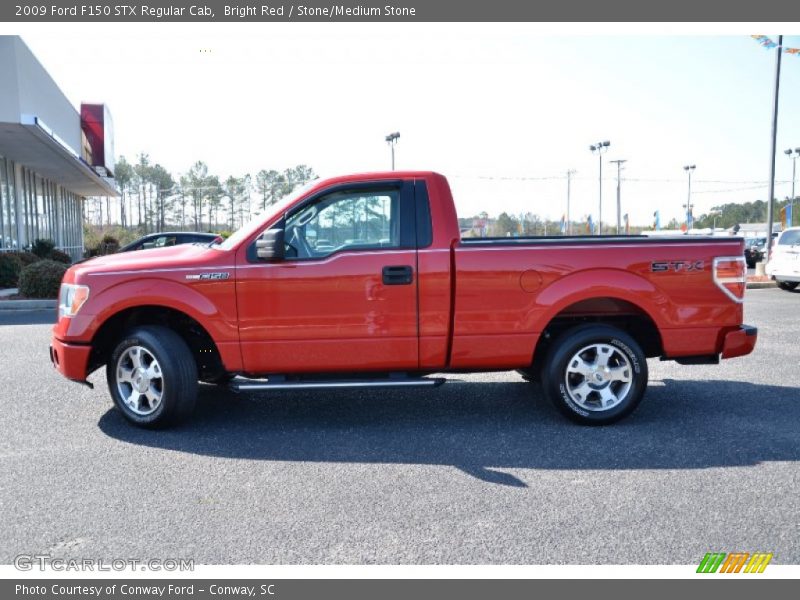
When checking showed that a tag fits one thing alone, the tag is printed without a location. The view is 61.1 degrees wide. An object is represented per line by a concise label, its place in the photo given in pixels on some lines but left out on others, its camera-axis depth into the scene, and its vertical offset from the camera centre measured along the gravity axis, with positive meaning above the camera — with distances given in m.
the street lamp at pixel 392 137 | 29.86 +4.73
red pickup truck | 5.37 -0.46
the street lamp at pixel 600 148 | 48.59 +7.26
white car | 16.68 -0.36
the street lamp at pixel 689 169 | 66.54 +7.49
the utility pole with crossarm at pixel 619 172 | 47.25 +5.57
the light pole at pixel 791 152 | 56.19 +7.72
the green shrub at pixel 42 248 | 22.98 -0.14
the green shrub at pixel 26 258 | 19.89 -0.42
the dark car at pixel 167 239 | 16.80 +0.13
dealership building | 19.23 +3.17
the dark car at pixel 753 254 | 30.63 -0.45
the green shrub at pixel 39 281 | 15.31 -0.84
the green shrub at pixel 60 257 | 23.18 -0.44
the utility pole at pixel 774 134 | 20.42 +3.34
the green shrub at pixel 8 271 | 18.42 -0.74
